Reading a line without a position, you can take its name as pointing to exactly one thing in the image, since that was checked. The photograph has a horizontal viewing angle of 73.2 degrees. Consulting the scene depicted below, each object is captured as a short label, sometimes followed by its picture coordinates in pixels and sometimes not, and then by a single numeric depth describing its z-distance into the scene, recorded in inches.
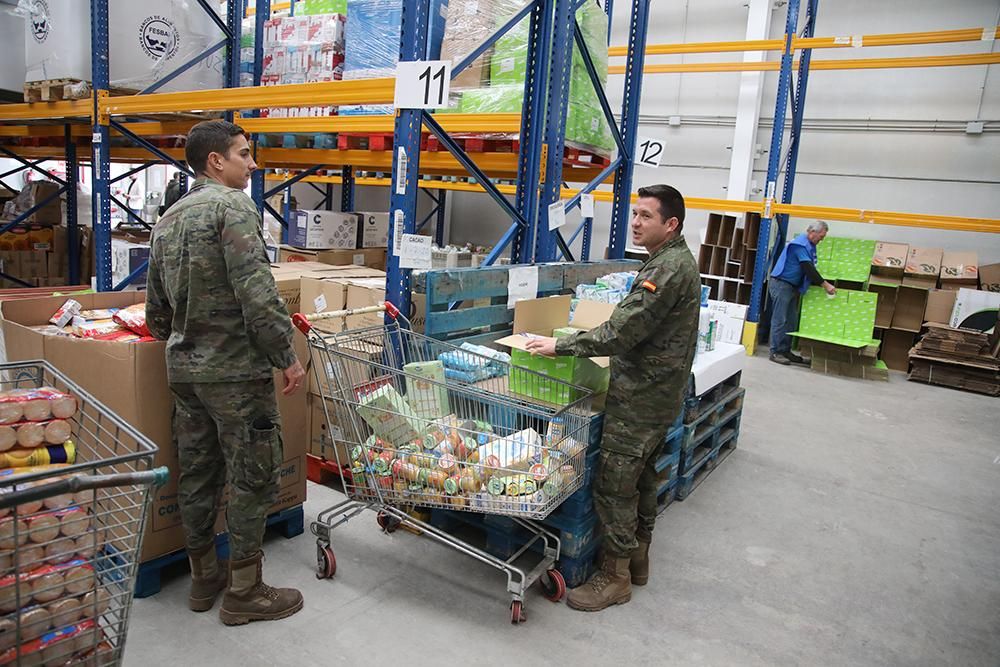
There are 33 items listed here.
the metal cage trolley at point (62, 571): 56.9
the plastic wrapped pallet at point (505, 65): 167.8
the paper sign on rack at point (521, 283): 154.0
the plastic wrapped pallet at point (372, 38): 172.9
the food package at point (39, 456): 68.6
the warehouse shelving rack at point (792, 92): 322.0
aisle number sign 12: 208.4
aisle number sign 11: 130.0
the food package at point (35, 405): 69.1
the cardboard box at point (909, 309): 372.5
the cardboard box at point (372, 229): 276.1
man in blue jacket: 357.1
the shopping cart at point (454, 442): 113.7
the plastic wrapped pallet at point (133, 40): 219.9
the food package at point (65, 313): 129.0
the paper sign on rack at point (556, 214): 178.1
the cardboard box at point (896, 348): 380.5
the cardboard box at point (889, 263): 373.4
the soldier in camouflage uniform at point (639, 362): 116.4
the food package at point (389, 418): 118.3
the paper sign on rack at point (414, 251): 137.5
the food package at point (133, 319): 122.3
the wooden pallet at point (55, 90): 231.3
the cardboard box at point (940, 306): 359.3
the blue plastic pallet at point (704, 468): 177.3
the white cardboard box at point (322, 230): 252.1
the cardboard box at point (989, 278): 357.9
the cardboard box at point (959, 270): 361.7
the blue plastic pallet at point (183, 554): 116.3
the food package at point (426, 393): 121.6
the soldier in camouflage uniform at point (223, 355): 100.3
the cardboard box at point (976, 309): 343.0
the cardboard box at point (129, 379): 111.6
